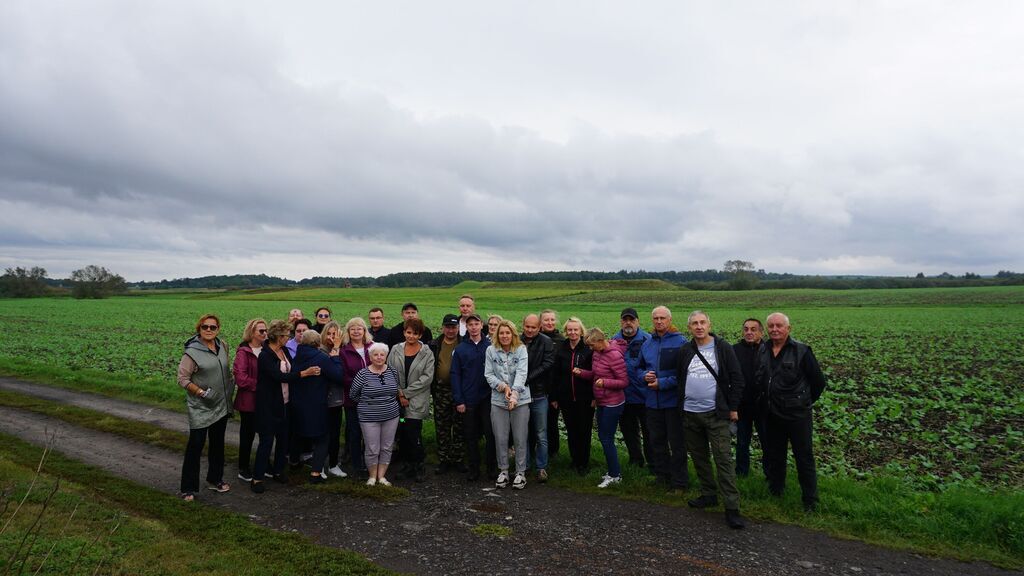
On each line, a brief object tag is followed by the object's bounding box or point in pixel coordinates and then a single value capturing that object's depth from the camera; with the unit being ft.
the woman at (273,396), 22.62
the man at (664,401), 21.98
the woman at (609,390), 22.91
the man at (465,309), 25.49
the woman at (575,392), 24.54
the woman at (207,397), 21.06
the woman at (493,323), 24.23
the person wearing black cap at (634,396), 24.04
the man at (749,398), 23.47
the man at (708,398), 20.03
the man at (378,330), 27.78
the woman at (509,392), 22.94
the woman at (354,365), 24.38
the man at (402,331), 26.53
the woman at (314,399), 23.39
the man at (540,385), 23.65
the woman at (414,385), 23.99
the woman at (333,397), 24.40
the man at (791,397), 20.44
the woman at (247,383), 22.94
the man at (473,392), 24.00
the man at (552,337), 26.73
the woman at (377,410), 23.15
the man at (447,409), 24.85
